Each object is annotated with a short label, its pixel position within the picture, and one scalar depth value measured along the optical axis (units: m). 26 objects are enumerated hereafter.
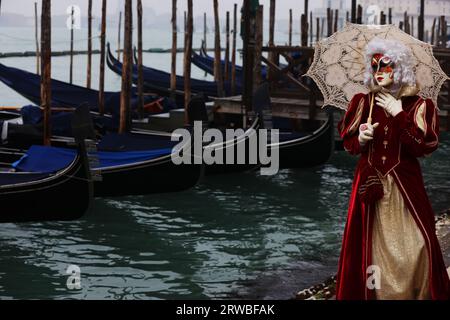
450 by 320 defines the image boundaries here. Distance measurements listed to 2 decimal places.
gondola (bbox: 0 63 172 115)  12.88
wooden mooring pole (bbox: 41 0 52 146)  9.30
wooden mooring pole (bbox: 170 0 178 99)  15.21
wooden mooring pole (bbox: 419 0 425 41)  16.72
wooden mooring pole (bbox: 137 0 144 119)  12.66
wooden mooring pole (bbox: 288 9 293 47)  25.19
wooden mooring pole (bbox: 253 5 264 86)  11.92
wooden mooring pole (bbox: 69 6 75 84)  21.98
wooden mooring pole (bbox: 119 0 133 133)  10.77
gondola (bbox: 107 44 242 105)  16.03
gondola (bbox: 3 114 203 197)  9.08
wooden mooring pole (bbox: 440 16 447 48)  23.32
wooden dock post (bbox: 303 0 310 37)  17.52
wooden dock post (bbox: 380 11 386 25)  18.41
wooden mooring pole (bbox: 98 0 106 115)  12.30
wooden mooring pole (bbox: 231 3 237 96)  16.38
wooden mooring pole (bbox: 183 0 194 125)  12.63
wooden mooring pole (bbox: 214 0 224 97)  15.57
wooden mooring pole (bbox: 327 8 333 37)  21.03
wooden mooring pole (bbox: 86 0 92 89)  14.93
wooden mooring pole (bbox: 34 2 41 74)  21.64
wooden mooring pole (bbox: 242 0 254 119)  12.02
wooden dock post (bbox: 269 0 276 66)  15.73
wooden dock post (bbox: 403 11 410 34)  22.71
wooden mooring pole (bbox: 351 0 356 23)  12.62
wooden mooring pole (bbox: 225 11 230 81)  18.19
